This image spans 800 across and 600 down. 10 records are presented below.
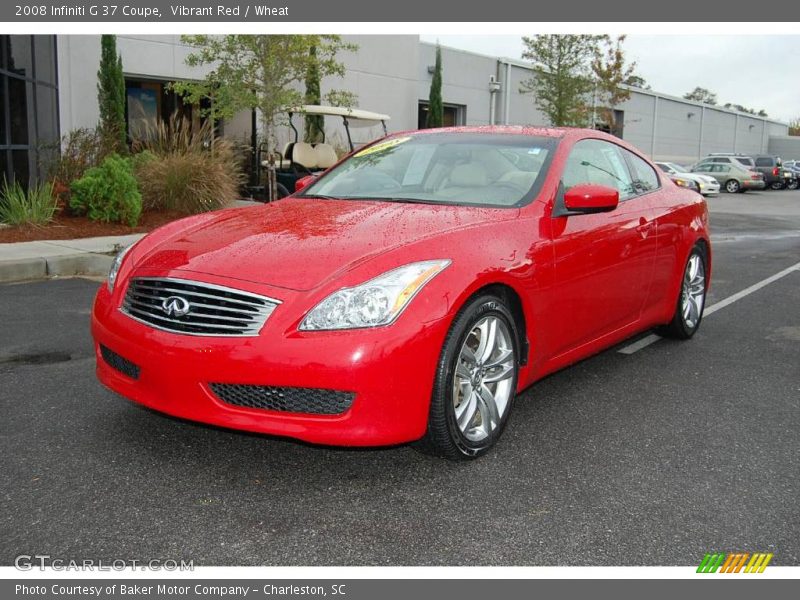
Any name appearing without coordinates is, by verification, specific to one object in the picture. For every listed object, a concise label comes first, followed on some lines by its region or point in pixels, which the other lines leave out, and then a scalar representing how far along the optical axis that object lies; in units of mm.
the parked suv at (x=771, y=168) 42031
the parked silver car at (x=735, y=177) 38469
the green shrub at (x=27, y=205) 11156
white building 13164
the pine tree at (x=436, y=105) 29266
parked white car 33200
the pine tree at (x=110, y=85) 16906
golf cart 15617
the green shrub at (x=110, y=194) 11898
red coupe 3273
